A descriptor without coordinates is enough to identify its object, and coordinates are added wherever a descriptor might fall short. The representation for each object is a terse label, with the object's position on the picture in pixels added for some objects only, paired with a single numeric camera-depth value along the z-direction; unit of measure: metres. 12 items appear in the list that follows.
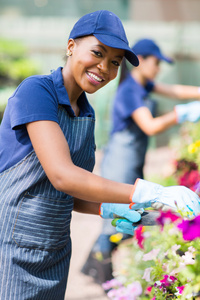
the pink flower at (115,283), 3.06
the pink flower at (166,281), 2.48
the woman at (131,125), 3.70
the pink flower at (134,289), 2.76
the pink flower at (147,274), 2.59
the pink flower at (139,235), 2.74
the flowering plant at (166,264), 2.15
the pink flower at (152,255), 2.63
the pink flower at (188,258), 2.42
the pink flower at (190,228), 2.12
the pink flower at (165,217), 2.26
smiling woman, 2.40
